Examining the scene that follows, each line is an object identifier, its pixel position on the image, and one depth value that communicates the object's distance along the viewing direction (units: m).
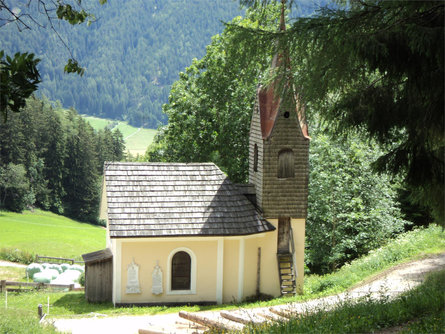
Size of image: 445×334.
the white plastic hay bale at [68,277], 25.00
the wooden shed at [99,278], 18.86
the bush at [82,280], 24.72
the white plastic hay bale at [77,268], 29.36
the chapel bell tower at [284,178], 19.14
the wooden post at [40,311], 14.98
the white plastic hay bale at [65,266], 29.28
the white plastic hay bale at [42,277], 26.28
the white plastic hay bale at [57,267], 28.45
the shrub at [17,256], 35.66
